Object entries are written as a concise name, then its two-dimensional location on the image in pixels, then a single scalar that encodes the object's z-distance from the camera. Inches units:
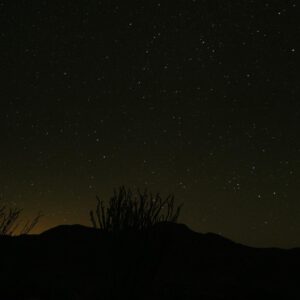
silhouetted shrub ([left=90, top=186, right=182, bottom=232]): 196.7
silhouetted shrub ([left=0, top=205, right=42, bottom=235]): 289.2
